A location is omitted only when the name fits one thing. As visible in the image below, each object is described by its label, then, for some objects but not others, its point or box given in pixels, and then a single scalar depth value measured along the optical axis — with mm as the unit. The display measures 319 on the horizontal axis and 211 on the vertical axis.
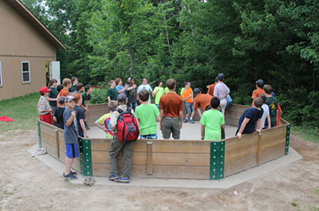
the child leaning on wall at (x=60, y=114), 6306
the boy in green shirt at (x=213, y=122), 5551
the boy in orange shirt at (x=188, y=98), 10539
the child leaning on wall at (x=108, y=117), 5354
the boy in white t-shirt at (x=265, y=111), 6852
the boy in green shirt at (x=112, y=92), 9453
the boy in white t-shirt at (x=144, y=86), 10280
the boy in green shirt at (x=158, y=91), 10805
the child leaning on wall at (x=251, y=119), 5699
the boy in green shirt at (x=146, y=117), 5555
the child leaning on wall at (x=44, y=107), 7350
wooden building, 17438
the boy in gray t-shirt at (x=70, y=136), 5352
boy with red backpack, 5039
